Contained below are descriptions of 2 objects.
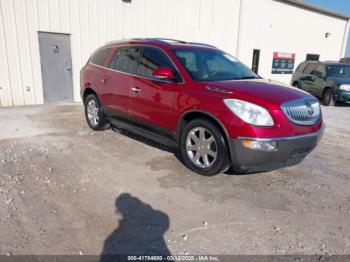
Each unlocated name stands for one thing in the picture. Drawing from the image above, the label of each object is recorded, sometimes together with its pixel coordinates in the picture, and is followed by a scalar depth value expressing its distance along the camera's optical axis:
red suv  3.63
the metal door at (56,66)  9.08
